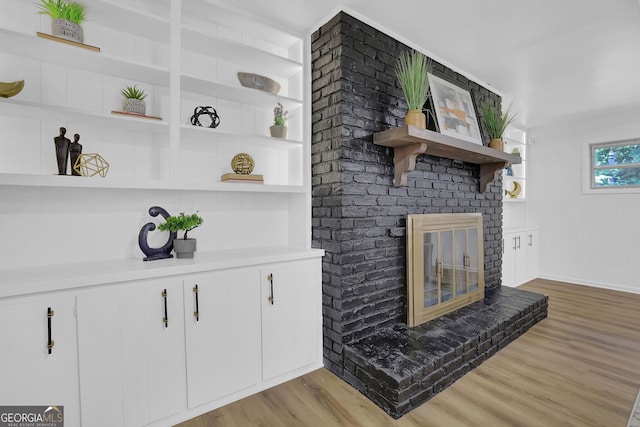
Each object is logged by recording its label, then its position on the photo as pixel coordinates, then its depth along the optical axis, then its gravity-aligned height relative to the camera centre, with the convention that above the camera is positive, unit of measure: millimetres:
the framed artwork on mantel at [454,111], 2715 +877
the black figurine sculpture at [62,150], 1593 +308
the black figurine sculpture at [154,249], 1835 -181
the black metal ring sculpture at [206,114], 2090 +627
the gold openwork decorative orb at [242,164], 2207 +320
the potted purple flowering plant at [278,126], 2301 +603
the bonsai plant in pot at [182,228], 1864 -97
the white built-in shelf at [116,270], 1354 -286
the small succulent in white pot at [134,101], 1798 +617
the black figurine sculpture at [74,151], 1652 +311
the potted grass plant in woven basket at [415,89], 2219 +850
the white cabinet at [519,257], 4207 -674
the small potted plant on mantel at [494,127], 3070 +788
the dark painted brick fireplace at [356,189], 2172 +154
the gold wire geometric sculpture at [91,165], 1687 +253
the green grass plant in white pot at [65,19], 1561 +954
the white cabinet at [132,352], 1465 -683
